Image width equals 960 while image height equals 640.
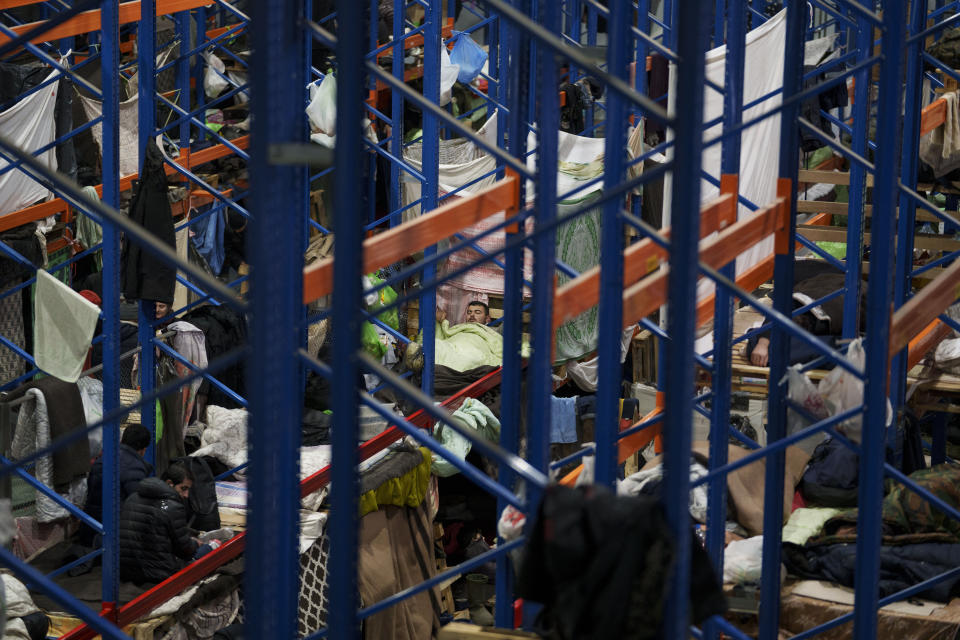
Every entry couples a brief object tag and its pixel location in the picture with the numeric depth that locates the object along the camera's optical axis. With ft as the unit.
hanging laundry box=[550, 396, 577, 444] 74.81
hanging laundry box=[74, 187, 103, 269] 78.35
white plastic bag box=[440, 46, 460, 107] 89.68
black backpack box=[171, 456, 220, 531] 60.01
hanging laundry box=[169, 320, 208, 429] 69.38
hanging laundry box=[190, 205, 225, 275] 89.27
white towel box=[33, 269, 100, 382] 55.29
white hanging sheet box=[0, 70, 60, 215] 76.35
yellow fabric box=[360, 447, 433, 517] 59.85
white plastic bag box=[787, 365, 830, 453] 38.61
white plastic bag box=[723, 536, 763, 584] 45.22
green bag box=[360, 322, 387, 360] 70.46
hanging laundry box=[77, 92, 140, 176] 86.86
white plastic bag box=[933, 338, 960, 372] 58.83
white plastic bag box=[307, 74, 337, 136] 80.04
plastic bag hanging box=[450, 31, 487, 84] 94.34
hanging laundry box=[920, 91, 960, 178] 65.13
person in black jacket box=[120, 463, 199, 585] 55.60
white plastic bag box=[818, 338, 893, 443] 36.95
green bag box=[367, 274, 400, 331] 78.86
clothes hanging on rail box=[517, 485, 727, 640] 24.10
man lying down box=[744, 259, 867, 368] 56.73
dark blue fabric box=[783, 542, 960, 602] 45.27
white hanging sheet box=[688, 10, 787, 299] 66.92
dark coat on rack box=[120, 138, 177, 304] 62.06
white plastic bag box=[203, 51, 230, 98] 97.72
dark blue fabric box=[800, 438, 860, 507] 52.04
